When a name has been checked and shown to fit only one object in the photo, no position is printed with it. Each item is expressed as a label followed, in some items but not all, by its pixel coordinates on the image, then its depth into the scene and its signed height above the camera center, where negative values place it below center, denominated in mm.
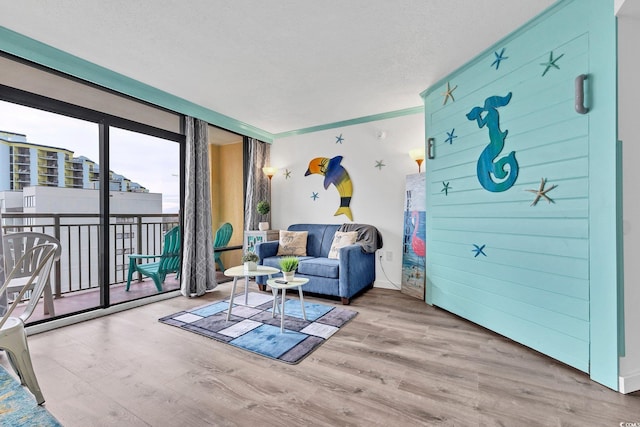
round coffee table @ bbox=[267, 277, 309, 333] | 2567 -676
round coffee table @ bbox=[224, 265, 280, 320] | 2730 -608
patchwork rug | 2193 -1041
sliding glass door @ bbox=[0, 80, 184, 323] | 2848 +289
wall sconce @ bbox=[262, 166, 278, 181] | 4812 +654
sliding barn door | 1705 +92
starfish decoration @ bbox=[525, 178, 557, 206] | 2008 +124
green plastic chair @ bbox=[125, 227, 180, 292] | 3570 -666
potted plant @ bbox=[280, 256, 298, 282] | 2678 -527
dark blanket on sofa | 3703 -352
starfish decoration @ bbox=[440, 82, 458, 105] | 2865 +1166
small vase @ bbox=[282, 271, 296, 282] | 2695 -606
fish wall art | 4297 +487
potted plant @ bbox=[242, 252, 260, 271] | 2883 -519
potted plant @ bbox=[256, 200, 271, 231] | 4574 -6
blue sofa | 3250 -671
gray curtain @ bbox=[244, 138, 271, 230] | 4715 +448
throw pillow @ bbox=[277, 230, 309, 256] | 4039 -473
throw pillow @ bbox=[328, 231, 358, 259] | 3770 -407
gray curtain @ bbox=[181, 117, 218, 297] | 3611 -107
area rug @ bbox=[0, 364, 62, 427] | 1273 -934
